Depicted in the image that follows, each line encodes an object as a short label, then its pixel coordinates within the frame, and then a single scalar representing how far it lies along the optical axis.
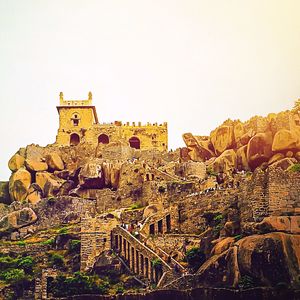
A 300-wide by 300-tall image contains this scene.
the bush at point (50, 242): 88.63
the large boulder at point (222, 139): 103.12
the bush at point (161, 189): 91.75
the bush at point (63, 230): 90.10
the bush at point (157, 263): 76.75
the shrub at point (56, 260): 84.94
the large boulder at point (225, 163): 97.94
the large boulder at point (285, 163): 87.38
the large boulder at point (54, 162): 110.12
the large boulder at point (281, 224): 69.25
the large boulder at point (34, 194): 104.75
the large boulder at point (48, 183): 104.62
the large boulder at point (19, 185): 107.06
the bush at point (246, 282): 66.62
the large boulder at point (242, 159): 96.74
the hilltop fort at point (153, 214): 69.44
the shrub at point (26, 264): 85.75
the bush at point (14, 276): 83.81
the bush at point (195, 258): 75.19
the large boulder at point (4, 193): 108.84
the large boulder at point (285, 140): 92.25
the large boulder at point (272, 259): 66.56
